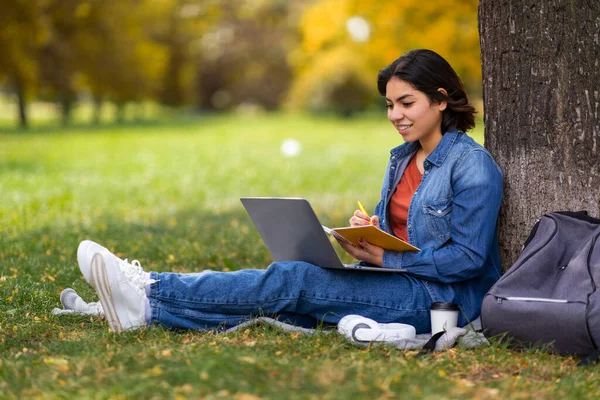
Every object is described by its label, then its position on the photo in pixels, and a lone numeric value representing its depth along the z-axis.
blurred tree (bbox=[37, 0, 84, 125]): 43.20
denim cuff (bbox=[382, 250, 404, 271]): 6.91
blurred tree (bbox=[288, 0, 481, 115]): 23.71
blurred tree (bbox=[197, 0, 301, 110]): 83.94
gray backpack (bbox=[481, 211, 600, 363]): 6.16
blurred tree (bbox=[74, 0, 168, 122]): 46.99
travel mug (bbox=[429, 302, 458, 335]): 6.68
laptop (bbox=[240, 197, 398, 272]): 6.72
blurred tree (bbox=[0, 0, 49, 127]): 36.09
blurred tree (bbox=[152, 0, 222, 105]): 71.95
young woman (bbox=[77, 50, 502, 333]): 6.79
